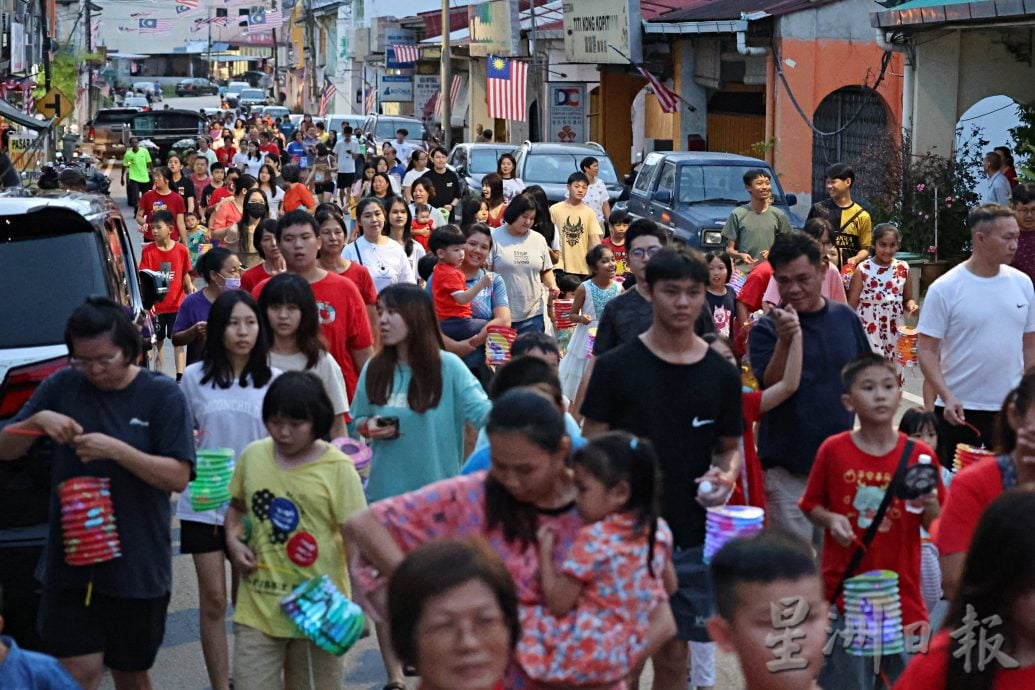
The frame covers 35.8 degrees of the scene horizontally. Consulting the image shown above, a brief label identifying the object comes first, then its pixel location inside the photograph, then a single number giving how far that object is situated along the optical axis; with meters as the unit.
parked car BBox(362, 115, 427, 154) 40.62
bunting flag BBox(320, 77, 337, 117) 61.97
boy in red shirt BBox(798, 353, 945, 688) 5.42
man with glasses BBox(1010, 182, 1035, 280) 9.80
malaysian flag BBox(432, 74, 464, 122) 51.91
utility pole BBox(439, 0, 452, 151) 40.53
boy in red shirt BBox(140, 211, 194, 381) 12.74
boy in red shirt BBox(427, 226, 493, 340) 9.80
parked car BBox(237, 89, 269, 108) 88.67
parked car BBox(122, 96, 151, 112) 72.49
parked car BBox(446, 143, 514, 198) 27.08
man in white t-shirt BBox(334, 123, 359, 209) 32.81
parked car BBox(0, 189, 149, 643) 6.57
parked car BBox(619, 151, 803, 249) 18.95
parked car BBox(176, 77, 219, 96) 105.75
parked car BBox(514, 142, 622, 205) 24.48
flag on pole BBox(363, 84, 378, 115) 59.81
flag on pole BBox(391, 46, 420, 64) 48.62
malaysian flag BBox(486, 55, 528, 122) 37.41
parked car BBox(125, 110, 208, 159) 44.50
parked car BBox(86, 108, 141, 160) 44.19
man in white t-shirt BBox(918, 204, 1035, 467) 7.57
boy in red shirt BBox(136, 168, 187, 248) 16.61
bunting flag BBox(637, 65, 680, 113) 31.33
